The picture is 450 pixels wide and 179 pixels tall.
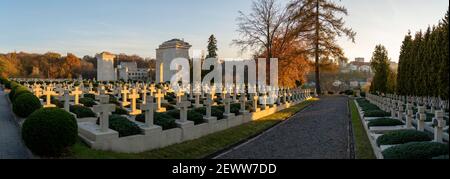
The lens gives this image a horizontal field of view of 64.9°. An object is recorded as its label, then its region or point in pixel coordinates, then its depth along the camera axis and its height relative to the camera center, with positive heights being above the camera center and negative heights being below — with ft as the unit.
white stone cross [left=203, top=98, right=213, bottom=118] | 43.50 -2.81
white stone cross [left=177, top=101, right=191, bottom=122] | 38.13 -2.89
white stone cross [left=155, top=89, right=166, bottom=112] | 50.93 -2.34
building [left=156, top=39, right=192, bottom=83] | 173.51 +14.05
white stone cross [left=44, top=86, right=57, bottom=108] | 47.21 -1.30
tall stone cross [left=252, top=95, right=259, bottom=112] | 59.74 -3.46
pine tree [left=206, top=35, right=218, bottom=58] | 241.14 +25.06
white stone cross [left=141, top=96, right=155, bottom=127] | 33.30 -2.63
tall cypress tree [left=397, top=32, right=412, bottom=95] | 97.03 +3.57
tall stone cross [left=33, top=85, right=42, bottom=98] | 59.07 -1.37
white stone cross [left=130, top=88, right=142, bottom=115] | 51.18 -2.91
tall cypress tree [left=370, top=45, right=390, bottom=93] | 138.82 +3.48
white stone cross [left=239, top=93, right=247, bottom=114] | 53.80 -3.17
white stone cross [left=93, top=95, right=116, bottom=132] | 29.40 -2.38
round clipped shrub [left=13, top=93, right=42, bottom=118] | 42.14 -2.57
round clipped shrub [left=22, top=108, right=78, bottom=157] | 23.72 -3.34
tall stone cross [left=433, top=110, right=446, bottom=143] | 27.85 -3.51
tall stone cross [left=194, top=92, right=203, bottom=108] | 62.65 -3.06
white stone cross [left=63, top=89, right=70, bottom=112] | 44.11 -2.28
